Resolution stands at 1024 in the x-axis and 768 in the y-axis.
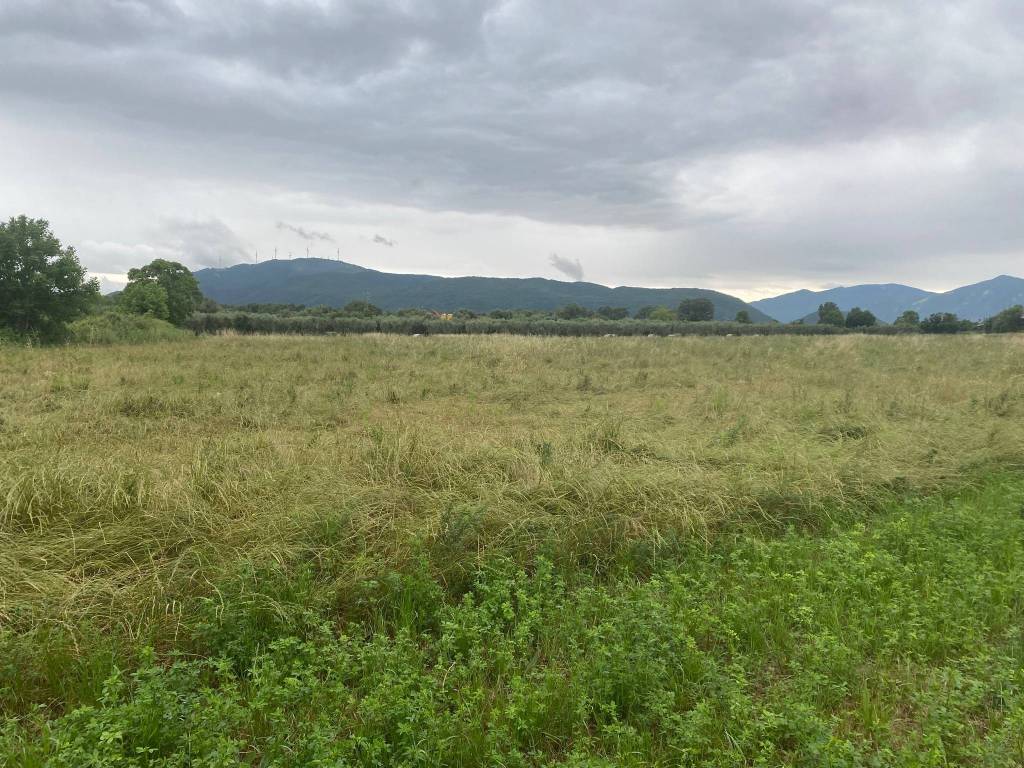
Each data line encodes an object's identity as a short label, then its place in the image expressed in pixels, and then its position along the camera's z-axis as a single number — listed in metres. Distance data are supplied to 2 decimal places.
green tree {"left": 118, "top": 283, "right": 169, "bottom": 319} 40.12
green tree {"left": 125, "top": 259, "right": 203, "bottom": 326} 46.28
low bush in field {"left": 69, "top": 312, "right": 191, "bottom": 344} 23.83
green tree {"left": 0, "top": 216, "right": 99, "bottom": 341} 22.38
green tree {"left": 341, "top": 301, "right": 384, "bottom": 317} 72.05
